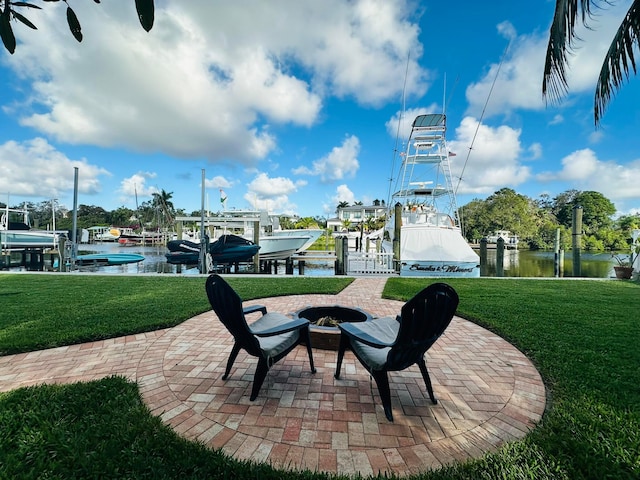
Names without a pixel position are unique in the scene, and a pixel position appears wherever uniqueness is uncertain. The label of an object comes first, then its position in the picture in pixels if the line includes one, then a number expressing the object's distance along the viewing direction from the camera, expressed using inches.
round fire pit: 131.6
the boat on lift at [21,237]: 745.0
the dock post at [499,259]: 507.2
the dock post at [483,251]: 595.5
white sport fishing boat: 493.0
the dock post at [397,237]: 470.3
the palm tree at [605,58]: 108.3
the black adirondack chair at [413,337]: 79.4
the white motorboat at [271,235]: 724.7
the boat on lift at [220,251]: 600.7
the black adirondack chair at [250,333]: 89.5
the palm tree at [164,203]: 2165.4
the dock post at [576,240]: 456.8
